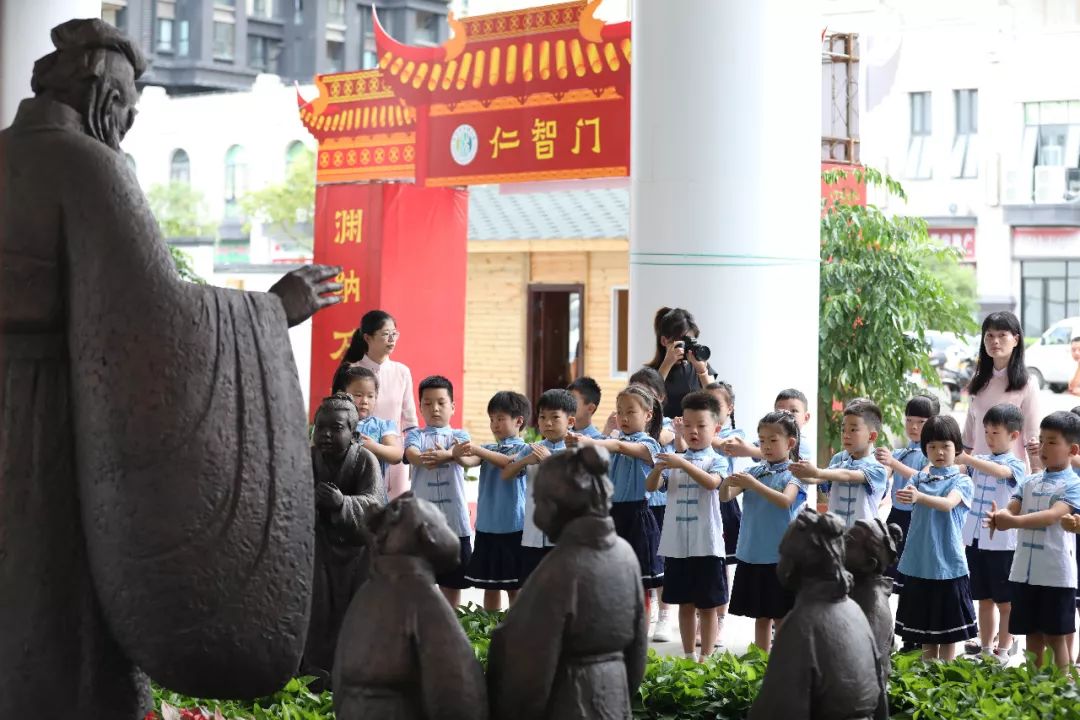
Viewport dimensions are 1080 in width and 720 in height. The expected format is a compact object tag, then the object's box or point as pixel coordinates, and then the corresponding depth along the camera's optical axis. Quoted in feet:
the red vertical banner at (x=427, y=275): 43.70
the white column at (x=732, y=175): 26.48
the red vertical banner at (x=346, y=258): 43.93
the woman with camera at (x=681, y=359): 23.99
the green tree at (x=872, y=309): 35.47
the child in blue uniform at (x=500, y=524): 22.30
